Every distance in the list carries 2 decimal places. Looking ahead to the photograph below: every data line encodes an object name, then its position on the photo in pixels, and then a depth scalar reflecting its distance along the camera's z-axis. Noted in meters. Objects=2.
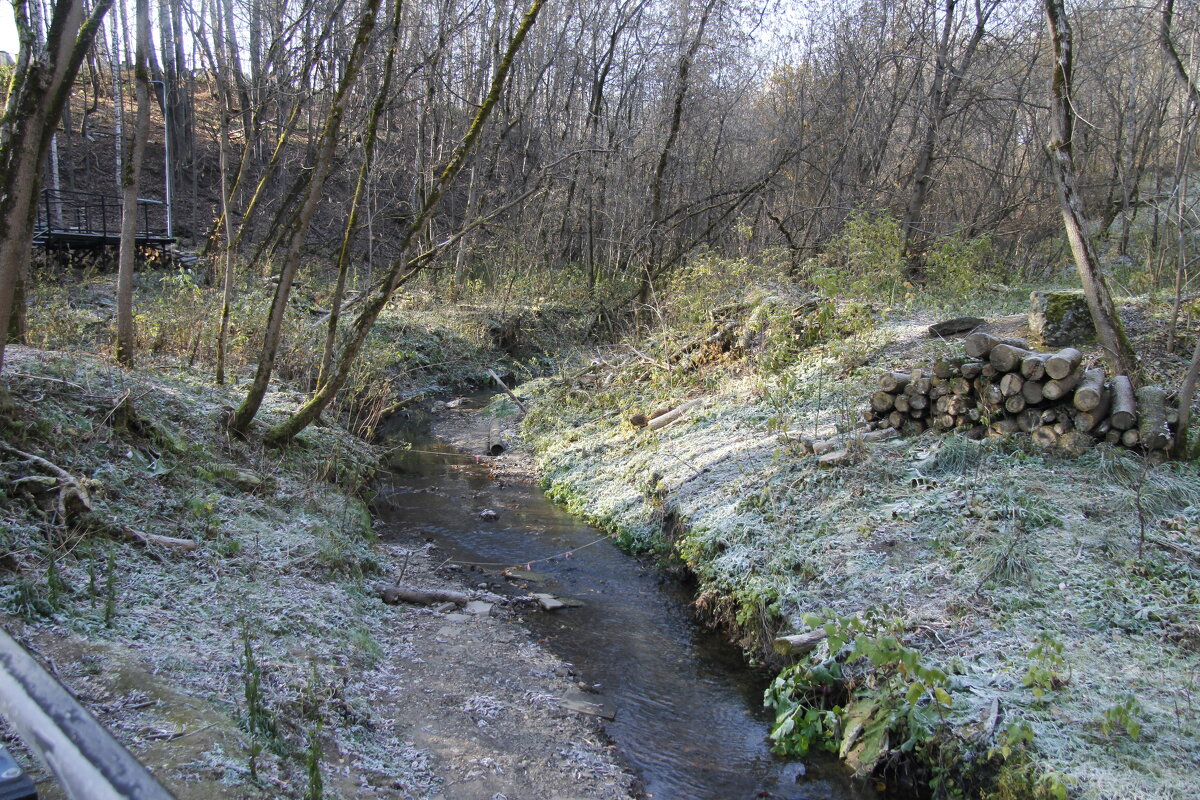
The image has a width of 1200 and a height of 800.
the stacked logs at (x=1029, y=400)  6.16
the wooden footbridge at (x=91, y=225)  15.41
